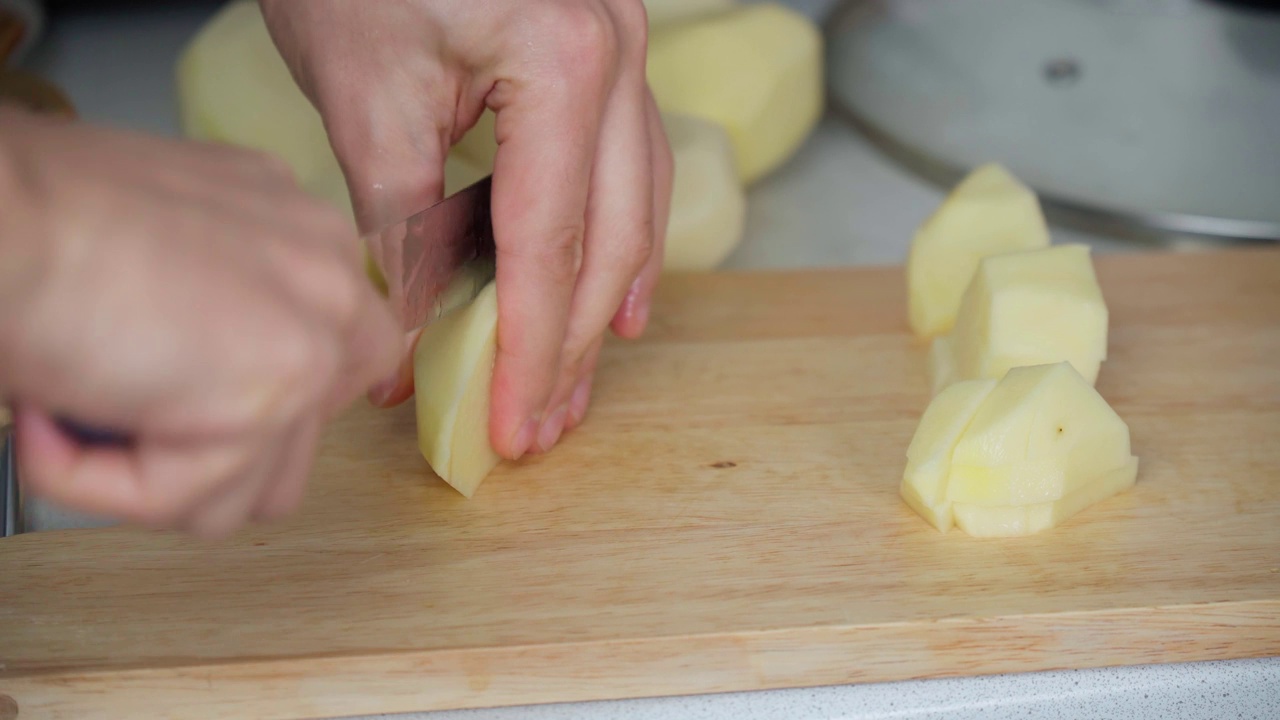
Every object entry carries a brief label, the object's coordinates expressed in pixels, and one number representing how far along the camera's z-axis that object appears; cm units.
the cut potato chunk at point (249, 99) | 86
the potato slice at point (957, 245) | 80
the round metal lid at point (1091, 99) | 87
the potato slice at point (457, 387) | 73
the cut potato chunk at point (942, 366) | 78
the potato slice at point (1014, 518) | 73
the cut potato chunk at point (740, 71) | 88
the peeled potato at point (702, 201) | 83
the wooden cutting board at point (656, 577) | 70
